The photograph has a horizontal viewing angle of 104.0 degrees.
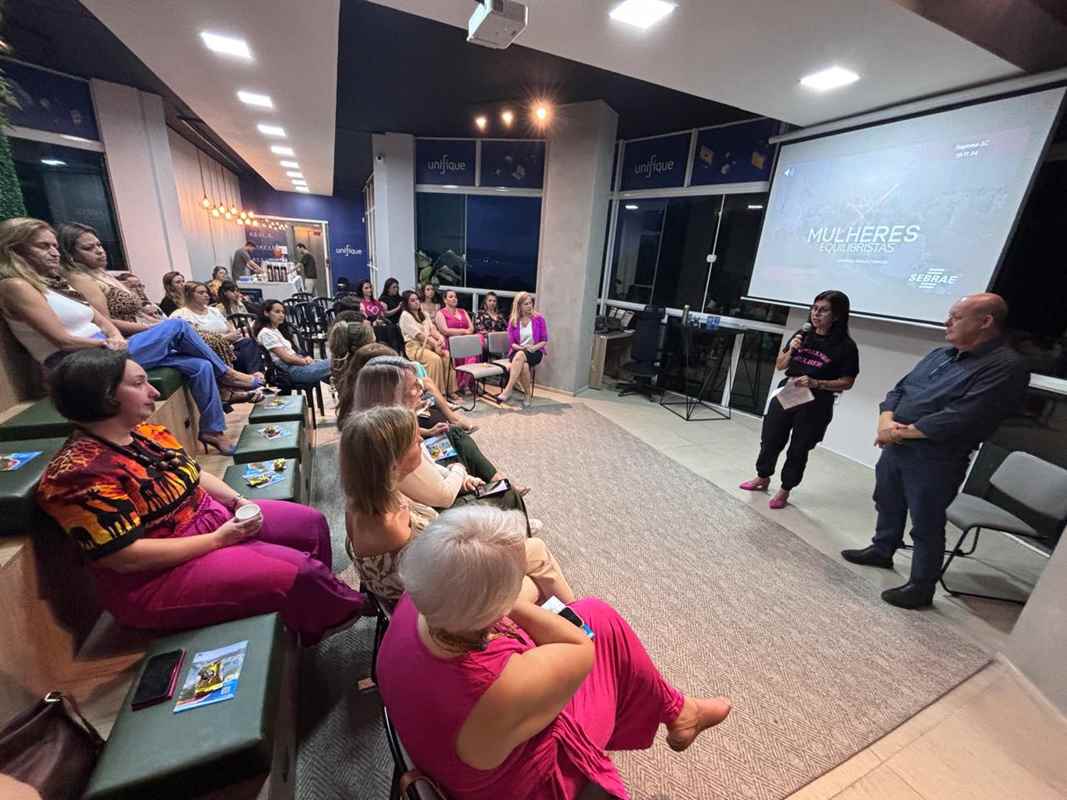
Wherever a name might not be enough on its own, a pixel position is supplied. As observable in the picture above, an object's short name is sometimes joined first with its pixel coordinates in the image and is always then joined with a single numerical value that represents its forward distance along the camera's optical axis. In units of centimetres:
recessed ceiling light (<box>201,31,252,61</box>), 314
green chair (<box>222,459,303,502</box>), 187
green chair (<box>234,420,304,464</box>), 220
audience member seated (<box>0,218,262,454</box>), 171
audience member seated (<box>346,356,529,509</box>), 174
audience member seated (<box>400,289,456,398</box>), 464
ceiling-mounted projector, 212
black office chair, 533
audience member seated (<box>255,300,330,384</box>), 354
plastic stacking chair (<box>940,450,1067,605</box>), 214
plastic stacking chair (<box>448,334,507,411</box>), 470
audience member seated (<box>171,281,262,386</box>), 318
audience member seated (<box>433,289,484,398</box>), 499
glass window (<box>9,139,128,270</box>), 502
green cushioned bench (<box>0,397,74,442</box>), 145
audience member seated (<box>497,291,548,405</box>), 491
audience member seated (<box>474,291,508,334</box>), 543
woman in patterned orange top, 111
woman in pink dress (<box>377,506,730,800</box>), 79
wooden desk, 574
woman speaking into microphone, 269
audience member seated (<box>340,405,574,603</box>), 130
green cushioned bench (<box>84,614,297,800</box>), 83
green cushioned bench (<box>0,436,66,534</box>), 103
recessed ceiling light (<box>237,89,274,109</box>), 435
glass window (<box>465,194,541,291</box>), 625
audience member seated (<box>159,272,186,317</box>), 370
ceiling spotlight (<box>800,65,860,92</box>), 280
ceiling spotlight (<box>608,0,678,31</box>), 218
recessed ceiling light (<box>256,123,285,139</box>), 563
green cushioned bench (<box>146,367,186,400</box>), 215
